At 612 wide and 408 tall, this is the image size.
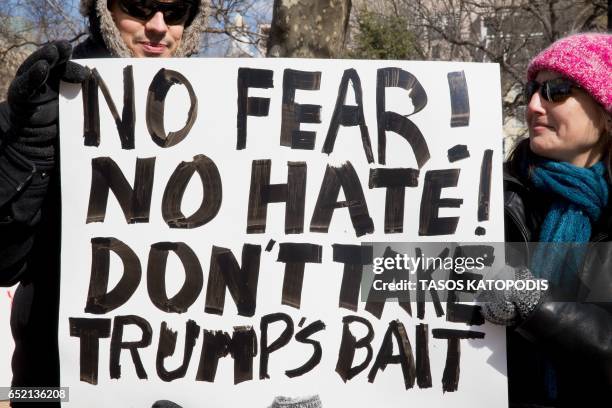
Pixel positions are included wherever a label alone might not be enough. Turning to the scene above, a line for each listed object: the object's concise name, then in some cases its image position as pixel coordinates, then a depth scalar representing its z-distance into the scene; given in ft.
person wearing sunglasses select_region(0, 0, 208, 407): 6.04
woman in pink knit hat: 6.21
